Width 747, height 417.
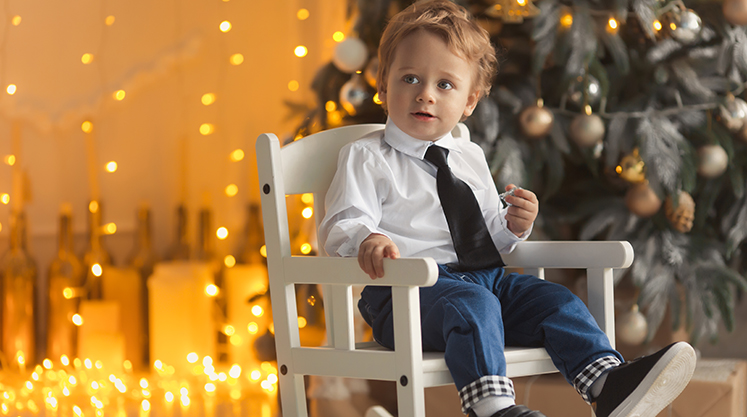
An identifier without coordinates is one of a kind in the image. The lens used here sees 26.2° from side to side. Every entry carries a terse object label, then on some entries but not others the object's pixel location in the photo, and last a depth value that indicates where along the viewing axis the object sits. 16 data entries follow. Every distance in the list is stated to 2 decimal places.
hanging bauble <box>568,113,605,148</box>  2.84
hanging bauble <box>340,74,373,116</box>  2.86
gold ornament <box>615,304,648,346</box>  2.89
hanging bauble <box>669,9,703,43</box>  2.83
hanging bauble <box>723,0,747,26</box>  2.84
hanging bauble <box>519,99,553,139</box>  2.83
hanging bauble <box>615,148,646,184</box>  2.88
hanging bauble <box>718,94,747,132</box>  2.87
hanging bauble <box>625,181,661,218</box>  2.87
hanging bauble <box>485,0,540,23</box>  2.80
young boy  2.41
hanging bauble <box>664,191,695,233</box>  2.88
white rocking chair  2.39
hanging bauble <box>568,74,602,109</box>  2.86
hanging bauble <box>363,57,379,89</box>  2.85
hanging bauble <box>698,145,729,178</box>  2.87
